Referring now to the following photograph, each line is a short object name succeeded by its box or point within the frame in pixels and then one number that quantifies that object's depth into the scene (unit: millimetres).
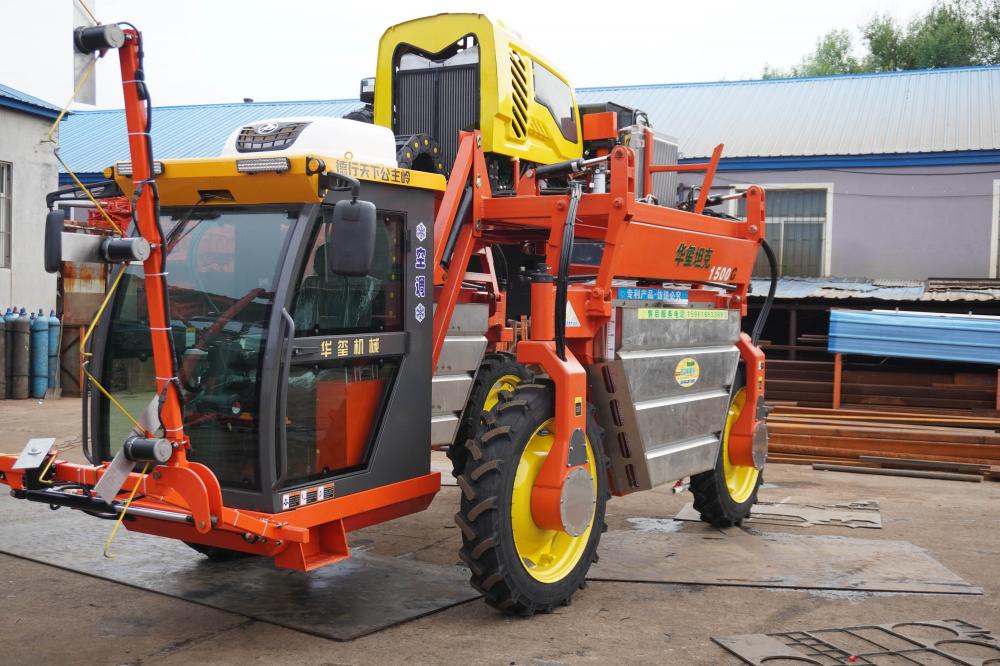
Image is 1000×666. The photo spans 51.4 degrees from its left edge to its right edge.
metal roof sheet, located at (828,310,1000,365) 13102
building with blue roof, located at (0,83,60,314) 16094
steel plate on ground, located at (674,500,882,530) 8031
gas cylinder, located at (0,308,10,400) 14383
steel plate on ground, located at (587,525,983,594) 6230
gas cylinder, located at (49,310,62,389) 14969
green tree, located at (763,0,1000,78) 38938
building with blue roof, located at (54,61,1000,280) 17484
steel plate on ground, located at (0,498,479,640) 5395
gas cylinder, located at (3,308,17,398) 14414
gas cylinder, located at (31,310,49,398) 14734
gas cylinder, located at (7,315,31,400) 14453
